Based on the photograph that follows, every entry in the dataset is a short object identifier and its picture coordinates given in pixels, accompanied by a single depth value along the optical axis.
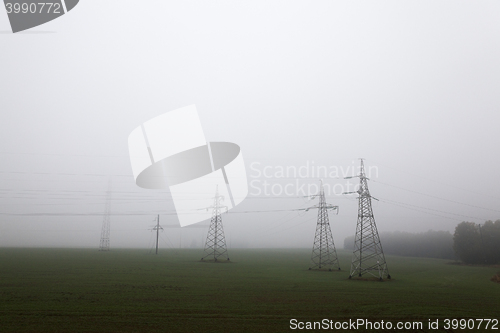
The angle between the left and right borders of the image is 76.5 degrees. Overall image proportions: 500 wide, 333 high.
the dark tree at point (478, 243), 74.12
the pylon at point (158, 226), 101.31
